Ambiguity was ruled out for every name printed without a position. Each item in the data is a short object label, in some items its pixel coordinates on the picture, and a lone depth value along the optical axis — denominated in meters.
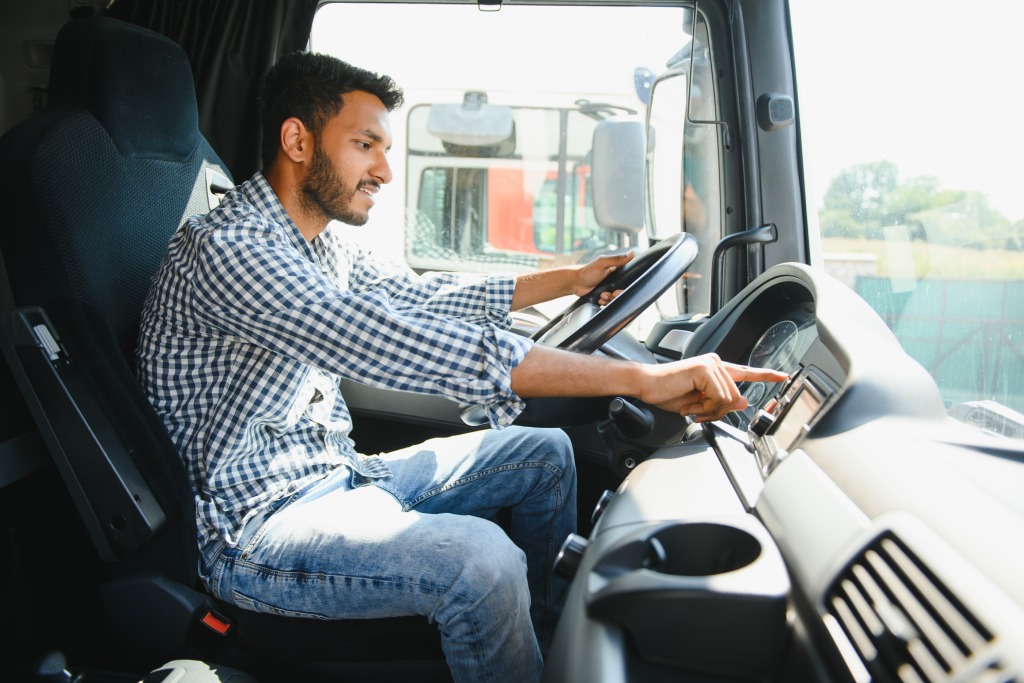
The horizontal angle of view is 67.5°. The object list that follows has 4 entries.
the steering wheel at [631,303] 1.34
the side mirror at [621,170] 2.20
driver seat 1.21
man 1.15
